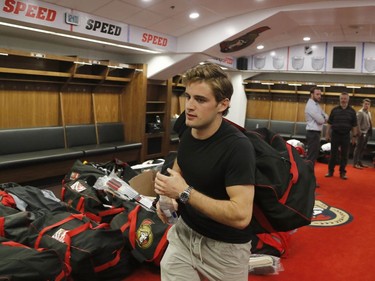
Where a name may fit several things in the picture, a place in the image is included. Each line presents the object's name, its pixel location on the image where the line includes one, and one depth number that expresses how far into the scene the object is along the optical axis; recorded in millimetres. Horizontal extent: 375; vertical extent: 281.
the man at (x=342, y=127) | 6320
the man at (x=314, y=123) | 5932
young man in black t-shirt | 1332
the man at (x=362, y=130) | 7672
